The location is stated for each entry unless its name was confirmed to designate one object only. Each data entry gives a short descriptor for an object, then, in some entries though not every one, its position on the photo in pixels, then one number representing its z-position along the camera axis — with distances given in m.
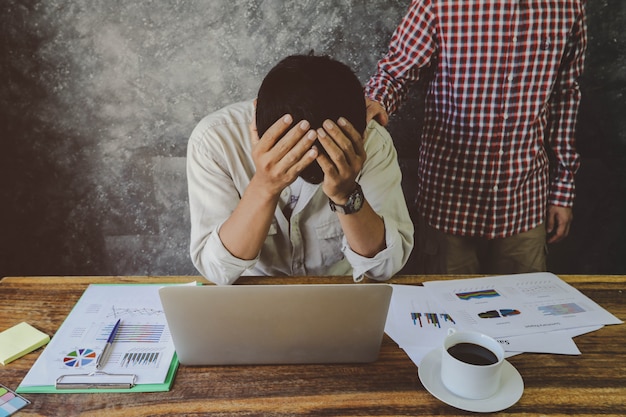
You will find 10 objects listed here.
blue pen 0.91
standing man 1.67
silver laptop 0.82
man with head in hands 1.07
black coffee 0.82
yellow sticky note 0.94
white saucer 0.81
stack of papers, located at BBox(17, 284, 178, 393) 0.86
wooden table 0.80
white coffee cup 0.80
